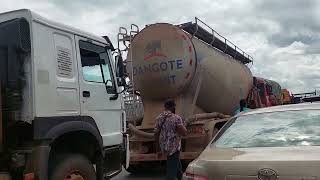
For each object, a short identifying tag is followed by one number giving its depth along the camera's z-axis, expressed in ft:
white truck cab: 10.82
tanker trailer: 19.11
